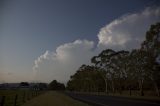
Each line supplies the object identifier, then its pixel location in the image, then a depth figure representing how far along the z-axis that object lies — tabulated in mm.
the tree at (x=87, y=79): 47891
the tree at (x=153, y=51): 22559
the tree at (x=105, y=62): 37238
